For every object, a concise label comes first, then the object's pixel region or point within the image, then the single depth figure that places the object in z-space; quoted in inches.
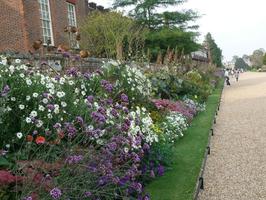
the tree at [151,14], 699.0
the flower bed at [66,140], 84.6
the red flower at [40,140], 82.7
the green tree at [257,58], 3249.1
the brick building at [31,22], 389.6
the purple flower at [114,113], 113.0
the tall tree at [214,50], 2235.5
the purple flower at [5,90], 97.2
